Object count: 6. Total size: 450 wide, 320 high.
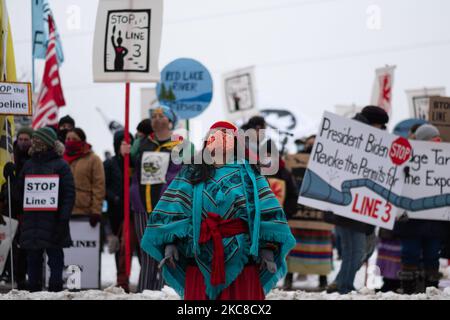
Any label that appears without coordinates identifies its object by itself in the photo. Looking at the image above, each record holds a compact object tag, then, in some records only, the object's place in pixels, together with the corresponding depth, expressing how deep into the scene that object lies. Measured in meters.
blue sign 16.53
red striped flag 15.52
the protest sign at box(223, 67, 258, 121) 19.86
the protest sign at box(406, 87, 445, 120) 20.22
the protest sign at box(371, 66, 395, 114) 19.20
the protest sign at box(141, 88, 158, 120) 20.05
